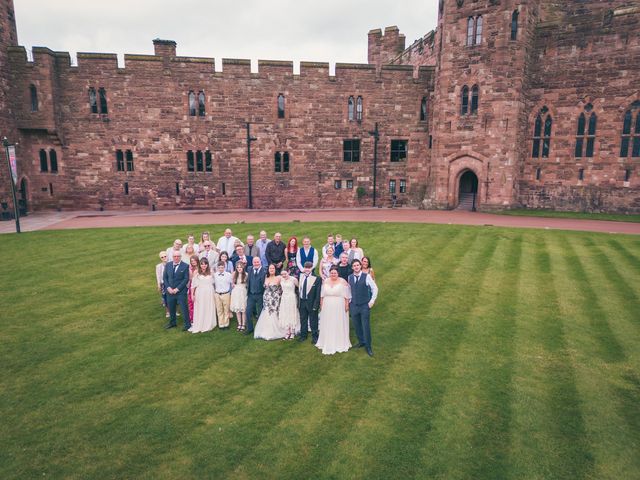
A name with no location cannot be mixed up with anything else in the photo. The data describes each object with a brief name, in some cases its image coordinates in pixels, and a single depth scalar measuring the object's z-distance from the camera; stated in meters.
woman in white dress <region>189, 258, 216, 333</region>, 9.83
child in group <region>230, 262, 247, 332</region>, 9.90
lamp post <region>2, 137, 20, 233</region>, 20.90
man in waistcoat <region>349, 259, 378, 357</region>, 8.73
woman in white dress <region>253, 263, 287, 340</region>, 9.45
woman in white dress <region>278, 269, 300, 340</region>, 9.38
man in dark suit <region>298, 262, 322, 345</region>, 9.33
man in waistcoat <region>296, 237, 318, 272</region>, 10.66
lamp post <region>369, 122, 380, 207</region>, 31.97
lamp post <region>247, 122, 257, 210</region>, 30.96
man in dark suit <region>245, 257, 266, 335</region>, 9.69
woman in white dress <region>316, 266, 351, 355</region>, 8.79
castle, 26.80
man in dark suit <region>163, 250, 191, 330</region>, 9.98
